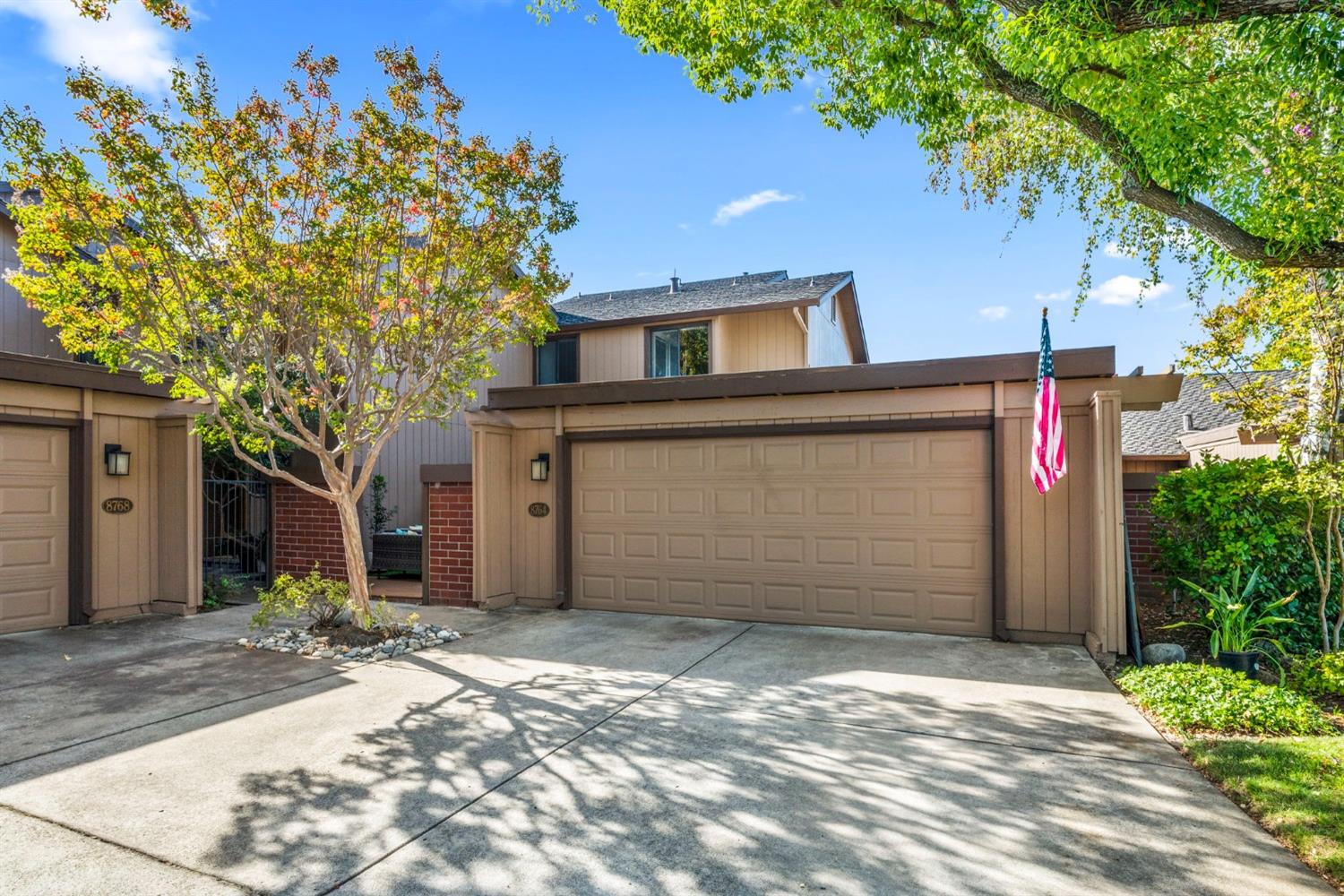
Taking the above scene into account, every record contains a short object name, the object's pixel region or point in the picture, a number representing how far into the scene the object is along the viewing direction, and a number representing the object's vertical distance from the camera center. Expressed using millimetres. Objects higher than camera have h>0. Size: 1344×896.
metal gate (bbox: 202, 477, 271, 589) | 11156 -890
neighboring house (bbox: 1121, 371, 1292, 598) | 7945 +324
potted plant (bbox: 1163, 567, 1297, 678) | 5691 -1368
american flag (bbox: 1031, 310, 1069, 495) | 6258 +269
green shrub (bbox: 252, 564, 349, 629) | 7242 -1282
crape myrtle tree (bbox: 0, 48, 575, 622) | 6105 +2138
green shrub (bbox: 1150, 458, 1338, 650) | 6391 -635
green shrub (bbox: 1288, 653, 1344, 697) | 5273 -1596
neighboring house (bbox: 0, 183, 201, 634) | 7602 -243
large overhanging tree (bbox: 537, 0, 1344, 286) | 4105 +2561
